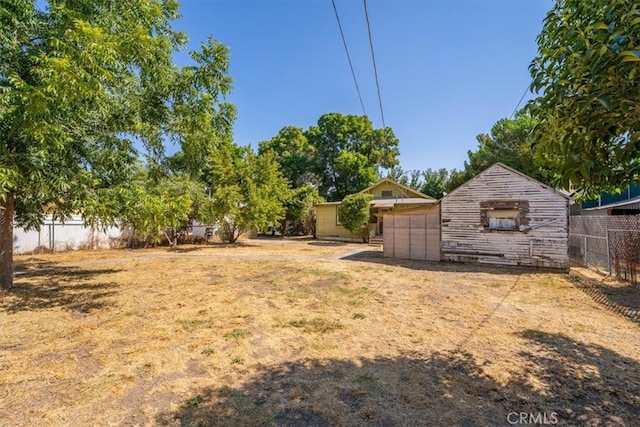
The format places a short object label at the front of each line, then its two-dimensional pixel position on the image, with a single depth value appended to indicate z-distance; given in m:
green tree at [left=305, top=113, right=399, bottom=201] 35.97
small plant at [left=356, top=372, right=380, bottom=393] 3.42
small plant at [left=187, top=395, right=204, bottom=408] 3.09
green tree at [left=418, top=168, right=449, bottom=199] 33.69
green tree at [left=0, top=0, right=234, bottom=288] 4.75
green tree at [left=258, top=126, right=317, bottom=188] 35.69
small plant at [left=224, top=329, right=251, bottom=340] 4.94
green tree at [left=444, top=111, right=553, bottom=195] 24.08
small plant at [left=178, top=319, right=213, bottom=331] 5.40
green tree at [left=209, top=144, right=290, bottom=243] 19.41
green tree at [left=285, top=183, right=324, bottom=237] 28.03
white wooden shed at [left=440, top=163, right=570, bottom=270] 11.62
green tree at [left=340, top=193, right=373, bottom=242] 21.77
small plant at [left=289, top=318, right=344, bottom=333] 5.29
